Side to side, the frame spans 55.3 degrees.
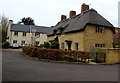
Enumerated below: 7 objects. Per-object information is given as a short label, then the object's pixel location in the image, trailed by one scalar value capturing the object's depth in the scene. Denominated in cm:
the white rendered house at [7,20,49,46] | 3856
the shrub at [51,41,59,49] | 2041
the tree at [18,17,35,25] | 6774
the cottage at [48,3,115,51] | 1814
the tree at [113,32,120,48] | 3851
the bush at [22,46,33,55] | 1634
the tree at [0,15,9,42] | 4392
